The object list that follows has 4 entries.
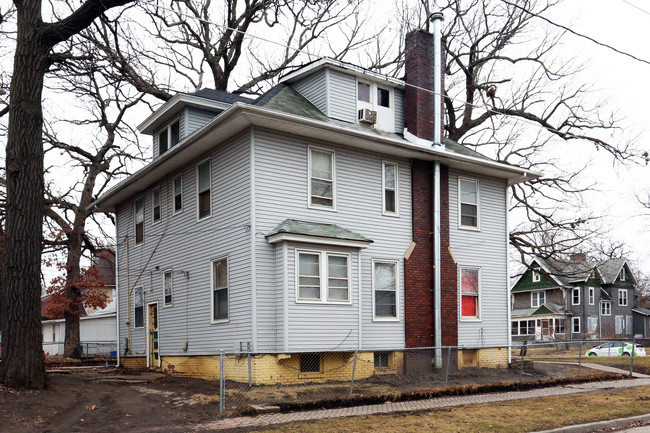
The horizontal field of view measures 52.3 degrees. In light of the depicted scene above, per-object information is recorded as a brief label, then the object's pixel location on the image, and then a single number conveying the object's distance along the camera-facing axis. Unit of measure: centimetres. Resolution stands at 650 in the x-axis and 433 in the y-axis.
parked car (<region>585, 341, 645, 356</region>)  4049
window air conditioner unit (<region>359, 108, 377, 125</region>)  1972
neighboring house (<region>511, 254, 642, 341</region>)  6041
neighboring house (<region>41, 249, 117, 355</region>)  4275
